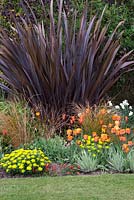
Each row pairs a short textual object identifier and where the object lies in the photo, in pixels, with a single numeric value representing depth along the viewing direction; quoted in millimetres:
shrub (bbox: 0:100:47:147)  7648
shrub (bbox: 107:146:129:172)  6480
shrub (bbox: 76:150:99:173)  6504
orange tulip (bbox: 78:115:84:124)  7870
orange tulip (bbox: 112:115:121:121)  7645
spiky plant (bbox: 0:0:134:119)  8938
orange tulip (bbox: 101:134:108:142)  7137
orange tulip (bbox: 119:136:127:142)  7019
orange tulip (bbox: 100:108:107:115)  8016
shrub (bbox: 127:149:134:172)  6448
